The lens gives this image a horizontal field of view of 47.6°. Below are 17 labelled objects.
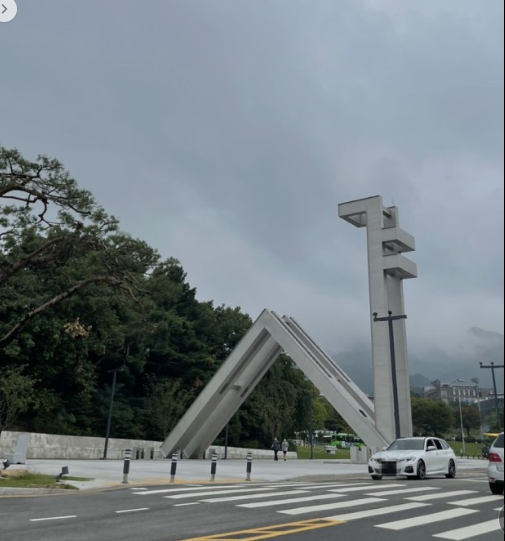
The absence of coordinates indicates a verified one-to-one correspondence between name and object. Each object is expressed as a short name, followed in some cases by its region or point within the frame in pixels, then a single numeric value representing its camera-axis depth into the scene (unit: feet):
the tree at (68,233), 72.79
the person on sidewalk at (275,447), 138.82
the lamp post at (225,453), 149.07
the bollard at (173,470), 56.54
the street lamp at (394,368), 96.48
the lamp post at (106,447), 118.52
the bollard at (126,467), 52.59
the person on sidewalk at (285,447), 145.24
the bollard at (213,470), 60.23
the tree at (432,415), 357.61
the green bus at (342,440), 346.50
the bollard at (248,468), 62.57
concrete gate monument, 102.78
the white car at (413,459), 61.98
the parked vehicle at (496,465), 35.78
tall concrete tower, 104.83
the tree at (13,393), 111.34
